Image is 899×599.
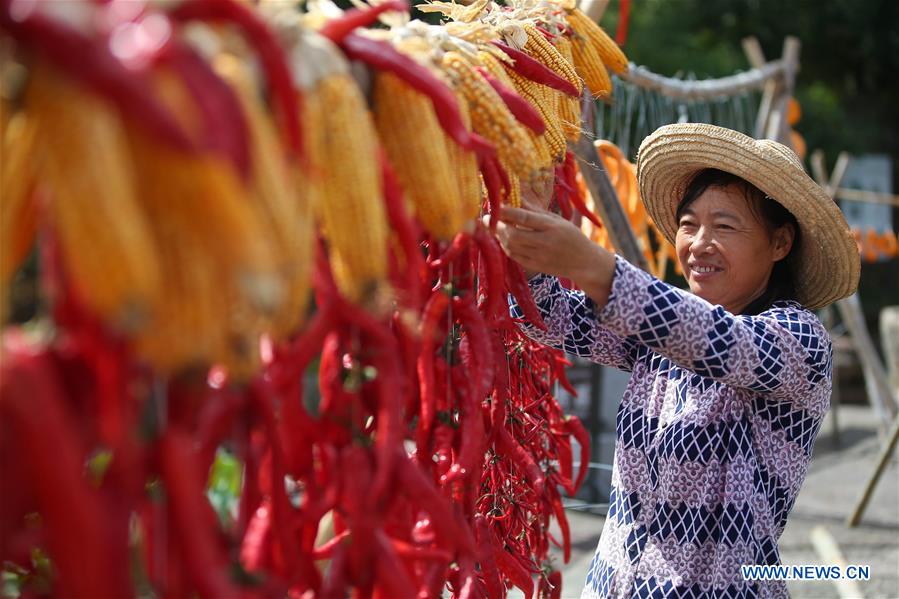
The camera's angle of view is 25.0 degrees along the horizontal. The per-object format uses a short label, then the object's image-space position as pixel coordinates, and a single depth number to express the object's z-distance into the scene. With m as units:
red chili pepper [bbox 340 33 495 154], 1.81
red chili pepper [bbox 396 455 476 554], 1.80
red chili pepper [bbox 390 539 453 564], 1.83
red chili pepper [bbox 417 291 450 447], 1.95
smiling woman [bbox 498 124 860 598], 2.19
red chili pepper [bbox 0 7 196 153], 1.55
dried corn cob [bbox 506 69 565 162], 2.23
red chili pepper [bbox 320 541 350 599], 1.77
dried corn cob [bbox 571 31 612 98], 2.54
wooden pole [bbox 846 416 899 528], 6.08
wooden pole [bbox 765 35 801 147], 6.00
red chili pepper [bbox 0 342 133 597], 1.57
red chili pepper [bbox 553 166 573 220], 2.58
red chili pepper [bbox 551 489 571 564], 2.55
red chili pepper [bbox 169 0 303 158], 1.63
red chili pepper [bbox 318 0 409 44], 1.80
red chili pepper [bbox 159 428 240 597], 1.62
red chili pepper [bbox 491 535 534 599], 2.29
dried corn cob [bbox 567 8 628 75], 2.54
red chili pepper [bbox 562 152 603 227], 2.72
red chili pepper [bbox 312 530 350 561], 1.84
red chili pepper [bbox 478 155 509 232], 2.01
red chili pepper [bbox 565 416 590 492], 2.72
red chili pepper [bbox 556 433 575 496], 2.66
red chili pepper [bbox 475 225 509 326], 2.03
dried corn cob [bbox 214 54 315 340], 1.64
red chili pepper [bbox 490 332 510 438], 2.19
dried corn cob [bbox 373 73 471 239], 1.85
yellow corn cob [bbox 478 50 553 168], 2.06
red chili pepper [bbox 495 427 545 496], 2.22
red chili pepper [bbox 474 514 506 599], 2.14
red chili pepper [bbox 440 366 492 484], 1.98
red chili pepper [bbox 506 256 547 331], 2.23
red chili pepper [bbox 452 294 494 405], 2.00
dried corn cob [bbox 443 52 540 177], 1.98
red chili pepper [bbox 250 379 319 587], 1.77
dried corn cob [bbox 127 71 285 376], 1.59
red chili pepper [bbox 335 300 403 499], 1.78
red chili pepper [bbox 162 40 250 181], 1.59
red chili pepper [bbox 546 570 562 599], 2.41
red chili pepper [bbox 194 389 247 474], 1.67
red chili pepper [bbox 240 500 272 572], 1.77
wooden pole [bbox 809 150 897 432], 8.25
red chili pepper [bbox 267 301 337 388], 1.77
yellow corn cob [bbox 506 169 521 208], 2.08
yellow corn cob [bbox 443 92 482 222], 1.91
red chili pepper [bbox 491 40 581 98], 2.21
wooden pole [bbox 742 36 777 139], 5.97
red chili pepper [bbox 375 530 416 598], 1.76
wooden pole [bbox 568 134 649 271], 3.45
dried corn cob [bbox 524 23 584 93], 2.32
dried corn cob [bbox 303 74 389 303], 1.74
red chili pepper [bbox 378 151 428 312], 1.82
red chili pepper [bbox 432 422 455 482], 1.99
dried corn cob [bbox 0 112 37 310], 1.65
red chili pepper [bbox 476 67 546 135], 2.01
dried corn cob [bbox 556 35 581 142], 2.37
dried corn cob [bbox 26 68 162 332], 1.57
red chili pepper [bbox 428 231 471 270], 2.02
